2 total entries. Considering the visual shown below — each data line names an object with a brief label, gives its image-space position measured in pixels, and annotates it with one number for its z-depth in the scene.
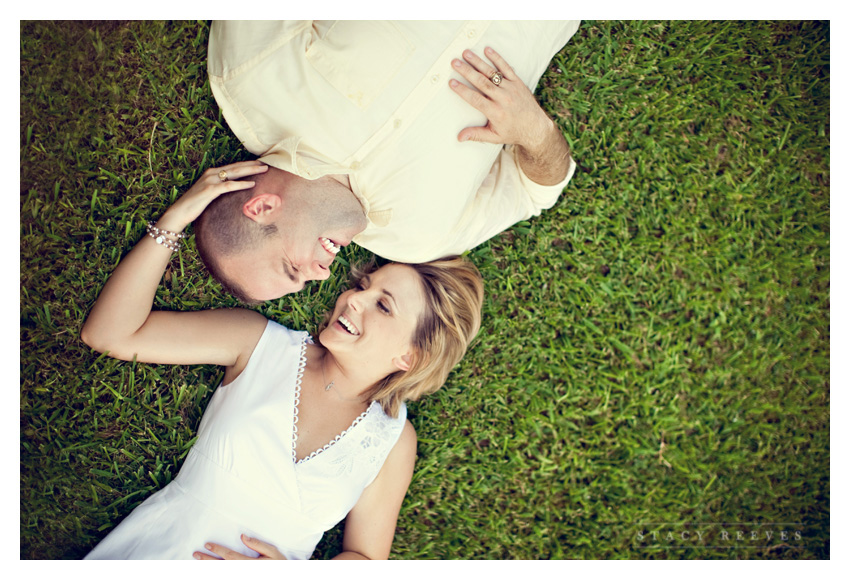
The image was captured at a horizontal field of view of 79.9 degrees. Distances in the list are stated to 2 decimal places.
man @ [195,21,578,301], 2.02
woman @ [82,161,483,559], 2.31
